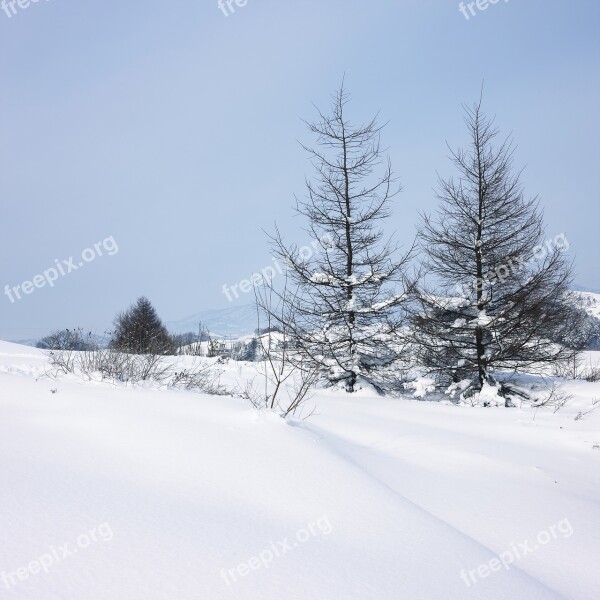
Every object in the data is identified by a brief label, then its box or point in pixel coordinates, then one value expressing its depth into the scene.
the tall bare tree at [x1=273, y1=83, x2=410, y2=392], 10.53
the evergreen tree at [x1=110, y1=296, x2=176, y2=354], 26.33
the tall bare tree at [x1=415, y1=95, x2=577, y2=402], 10.32
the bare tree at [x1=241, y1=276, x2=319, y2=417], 4.99
